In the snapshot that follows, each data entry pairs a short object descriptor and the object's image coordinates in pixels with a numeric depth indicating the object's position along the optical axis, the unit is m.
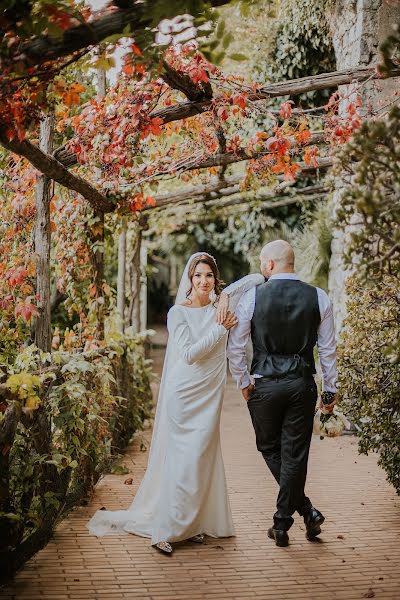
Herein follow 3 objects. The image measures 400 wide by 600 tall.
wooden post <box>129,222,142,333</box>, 10.38
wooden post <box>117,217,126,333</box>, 9.55
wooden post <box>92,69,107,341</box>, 7.03
